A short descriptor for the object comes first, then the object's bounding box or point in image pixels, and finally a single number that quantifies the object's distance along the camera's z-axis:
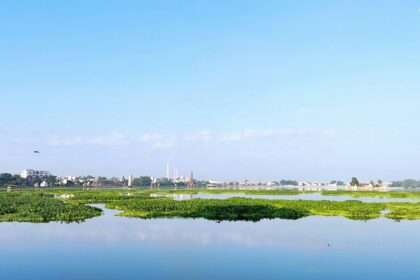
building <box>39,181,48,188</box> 163.38
